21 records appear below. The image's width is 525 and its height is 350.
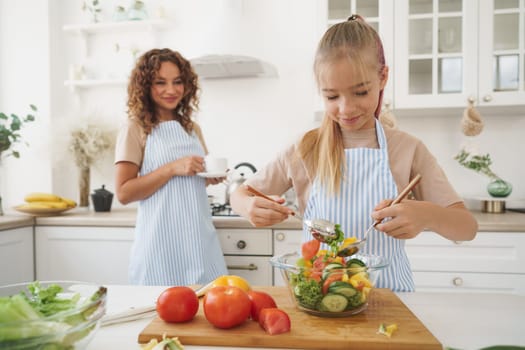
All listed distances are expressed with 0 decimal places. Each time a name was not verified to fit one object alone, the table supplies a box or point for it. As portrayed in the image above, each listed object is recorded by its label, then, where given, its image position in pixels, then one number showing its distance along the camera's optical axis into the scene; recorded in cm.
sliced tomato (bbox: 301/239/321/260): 85
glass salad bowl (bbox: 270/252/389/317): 76
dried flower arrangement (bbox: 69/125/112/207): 239
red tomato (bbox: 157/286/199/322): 75
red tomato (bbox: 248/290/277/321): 76
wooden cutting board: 68
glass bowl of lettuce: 48
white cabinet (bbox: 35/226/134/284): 199
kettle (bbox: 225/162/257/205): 210
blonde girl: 97
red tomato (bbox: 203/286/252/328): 72
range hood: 209
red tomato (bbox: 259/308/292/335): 70
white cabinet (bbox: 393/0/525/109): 197
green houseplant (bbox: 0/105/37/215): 209
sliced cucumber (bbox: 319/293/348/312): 76
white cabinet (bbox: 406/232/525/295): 180
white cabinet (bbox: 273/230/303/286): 188
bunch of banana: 209
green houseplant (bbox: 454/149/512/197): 214
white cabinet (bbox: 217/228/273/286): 191
